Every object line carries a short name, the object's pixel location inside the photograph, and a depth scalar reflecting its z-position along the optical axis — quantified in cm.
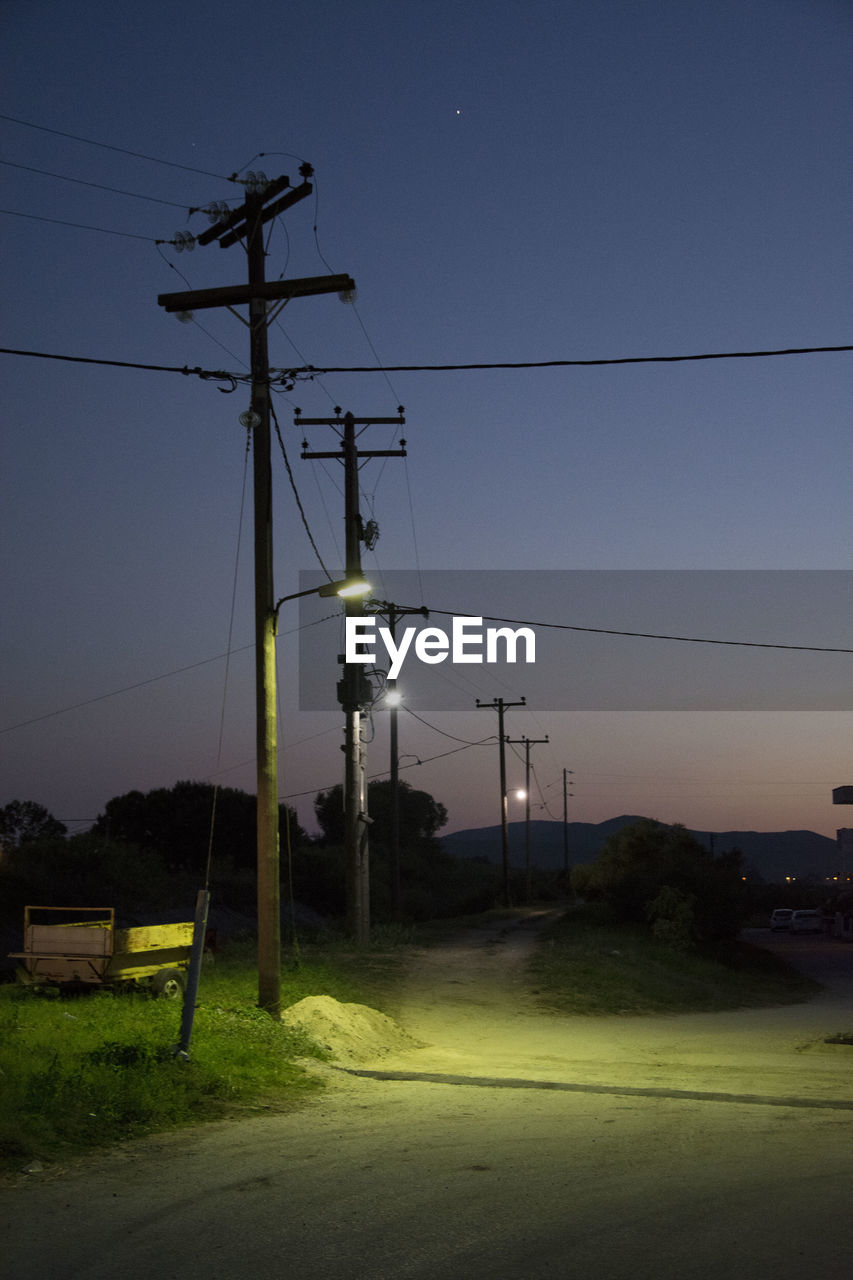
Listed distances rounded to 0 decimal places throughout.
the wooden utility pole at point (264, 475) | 1457
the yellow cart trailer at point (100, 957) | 1728
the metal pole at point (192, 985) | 1117
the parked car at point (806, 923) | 7181
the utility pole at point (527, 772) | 6884
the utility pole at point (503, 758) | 6034
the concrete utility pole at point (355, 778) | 2602
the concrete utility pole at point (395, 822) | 4094
